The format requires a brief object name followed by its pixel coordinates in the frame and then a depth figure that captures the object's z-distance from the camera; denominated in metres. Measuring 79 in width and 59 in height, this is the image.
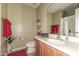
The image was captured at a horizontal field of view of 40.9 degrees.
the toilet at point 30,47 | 2.53
